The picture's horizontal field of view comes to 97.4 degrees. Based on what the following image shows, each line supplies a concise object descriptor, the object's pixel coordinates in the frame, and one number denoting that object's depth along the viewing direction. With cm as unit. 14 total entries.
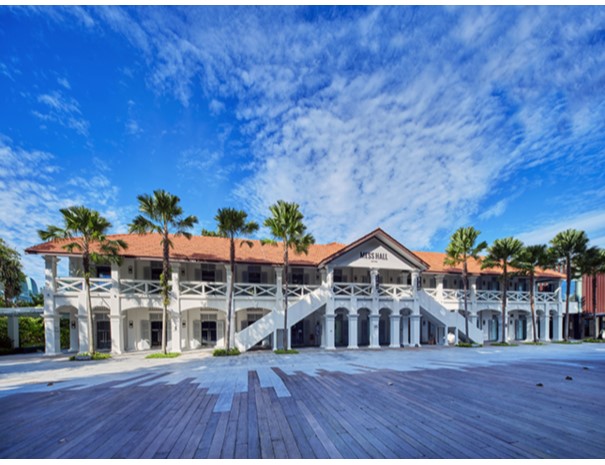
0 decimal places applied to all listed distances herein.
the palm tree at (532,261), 2444
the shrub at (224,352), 1659
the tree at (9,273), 2605
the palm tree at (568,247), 2591
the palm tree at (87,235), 1602
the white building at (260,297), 1780
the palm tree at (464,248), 2259
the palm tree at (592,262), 2617
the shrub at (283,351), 1746
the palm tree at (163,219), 1666
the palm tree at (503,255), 2359
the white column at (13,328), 1998
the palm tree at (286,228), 1864
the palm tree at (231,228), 1745
